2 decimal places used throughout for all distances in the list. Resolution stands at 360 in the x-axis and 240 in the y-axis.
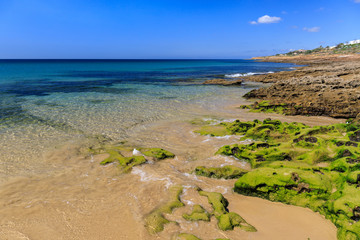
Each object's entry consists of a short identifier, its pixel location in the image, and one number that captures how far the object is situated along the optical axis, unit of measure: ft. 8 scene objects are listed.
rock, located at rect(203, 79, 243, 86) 110.83
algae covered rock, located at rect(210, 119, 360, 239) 16.33
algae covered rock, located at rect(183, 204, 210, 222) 17.13
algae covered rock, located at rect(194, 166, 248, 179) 23.59
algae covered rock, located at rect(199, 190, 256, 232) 16.19
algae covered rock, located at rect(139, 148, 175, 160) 28.86
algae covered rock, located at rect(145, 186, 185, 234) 16.47
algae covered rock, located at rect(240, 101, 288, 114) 52.49
